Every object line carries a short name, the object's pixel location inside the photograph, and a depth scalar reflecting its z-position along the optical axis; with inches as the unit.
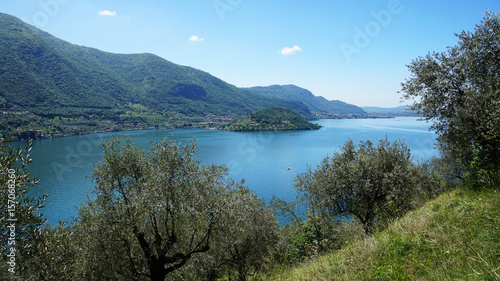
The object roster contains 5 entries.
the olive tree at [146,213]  438.3
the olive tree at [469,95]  398.0
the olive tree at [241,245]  499.8
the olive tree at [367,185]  655.1
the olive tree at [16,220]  264.5
